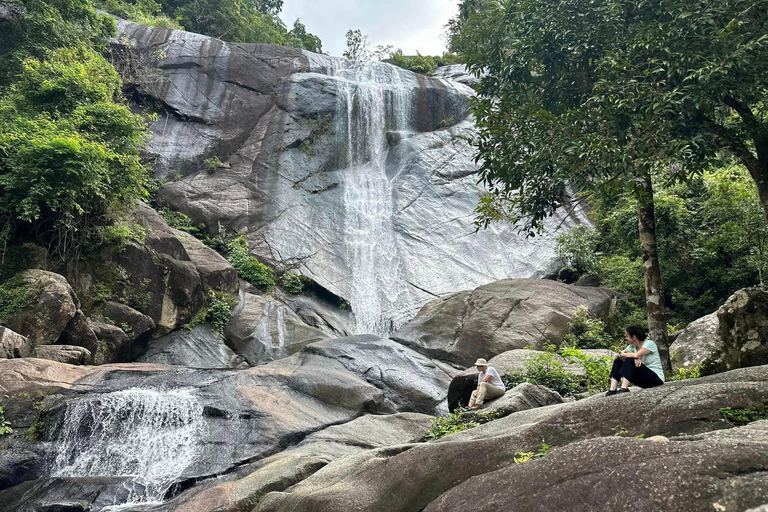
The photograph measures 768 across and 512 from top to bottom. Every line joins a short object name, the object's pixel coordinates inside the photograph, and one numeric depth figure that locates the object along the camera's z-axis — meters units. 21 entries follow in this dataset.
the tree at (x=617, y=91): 6.92
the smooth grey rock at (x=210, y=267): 19.11
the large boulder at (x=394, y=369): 14.19
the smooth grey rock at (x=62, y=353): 12.51
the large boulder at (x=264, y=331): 18.09
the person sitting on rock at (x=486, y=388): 9.82
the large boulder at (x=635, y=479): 2.98
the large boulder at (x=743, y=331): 7.16
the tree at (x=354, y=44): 48.50
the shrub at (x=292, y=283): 22.41
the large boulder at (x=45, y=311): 12.73
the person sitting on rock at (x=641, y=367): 6.27
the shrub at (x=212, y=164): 26.57
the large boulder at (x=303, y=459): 8.02
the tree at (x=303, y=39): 41.71
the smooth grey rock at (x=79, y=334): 13.74
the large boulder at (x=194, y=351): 16.48
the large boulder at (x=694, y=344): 10.54
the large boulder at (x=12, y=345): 11.48
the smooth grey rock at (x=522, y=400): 9.11
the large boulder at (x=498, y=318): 16.34
